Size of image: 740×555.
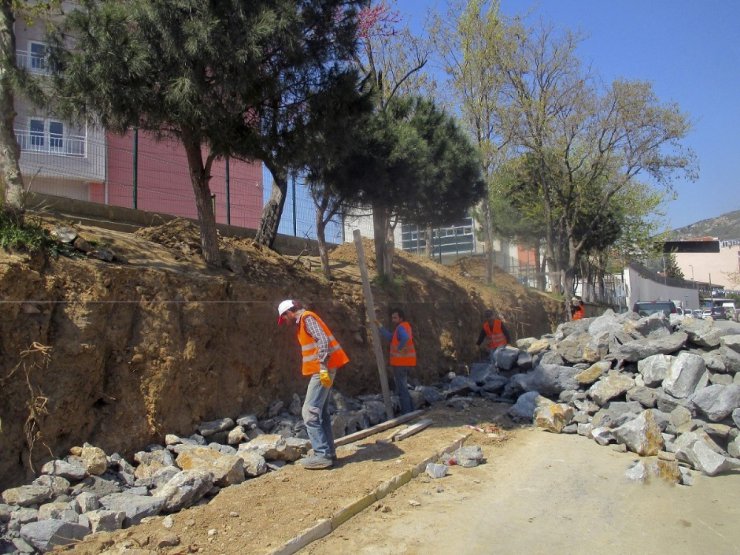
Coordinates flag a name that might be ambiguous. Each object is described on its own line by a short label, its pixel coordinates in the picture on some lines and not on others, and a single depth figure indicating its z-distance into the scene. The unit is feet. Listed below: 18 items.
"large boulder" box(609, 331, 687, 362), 33.78
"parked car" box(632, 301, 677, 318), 68.23
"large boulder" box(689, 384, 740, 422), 27.09
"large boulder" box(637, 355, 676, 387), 31.09
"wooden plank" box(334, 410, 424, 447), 24.11
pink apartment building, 36.65
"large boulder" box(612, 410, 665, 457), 25.07
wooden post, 27.63
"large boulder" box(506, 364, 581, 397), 34.40
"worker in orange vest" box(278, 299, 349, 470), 20.66
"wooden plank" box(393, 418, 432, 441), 25.53
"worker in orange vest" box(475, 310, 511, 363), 41.70
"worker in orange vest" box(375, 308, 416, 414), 30.17
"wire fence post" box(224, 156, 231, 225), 41.37
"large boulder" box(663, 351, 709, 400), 29.71
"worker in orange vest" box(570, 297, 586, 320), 57.10
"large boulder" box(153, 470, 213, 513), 16.79
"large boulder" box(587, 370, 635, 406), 31.01
